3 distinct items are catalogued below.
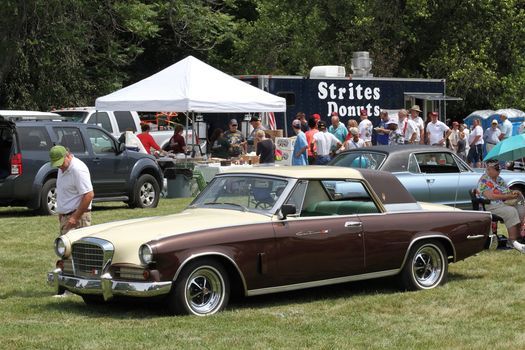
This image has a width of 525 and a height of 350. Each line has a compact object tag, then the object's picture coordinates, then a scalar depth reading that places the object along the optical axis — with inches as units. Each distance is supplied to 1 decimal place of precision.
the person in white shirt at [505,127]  1187.9
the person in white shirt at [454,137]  1194.6
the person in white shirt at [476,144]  1198.9
